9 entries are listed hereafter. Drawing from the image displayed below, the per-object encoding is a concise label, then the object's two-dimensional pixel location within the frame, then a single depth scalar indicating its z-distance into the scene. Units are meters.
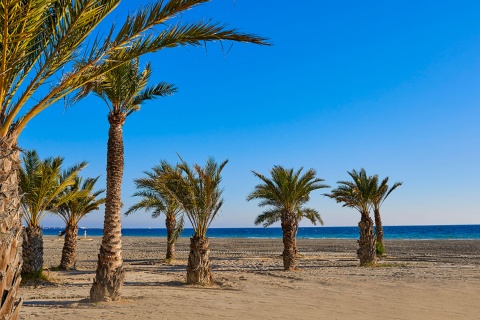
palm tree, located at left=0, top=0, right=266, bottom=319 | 4.84
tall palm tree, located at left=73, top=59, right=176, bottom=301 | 10.84
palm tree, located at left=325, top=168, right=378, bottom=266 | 22.52
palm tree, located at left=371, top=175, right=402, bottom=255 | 27.35
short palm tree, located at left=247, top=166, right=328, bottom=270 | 20.98
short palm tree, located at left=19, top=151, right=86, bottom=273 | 15.72
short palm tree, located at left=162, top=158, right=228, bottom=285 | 14.57
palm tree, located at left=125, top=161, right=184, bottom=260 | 24.72
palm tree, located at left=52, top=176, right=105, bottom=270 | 19.75
